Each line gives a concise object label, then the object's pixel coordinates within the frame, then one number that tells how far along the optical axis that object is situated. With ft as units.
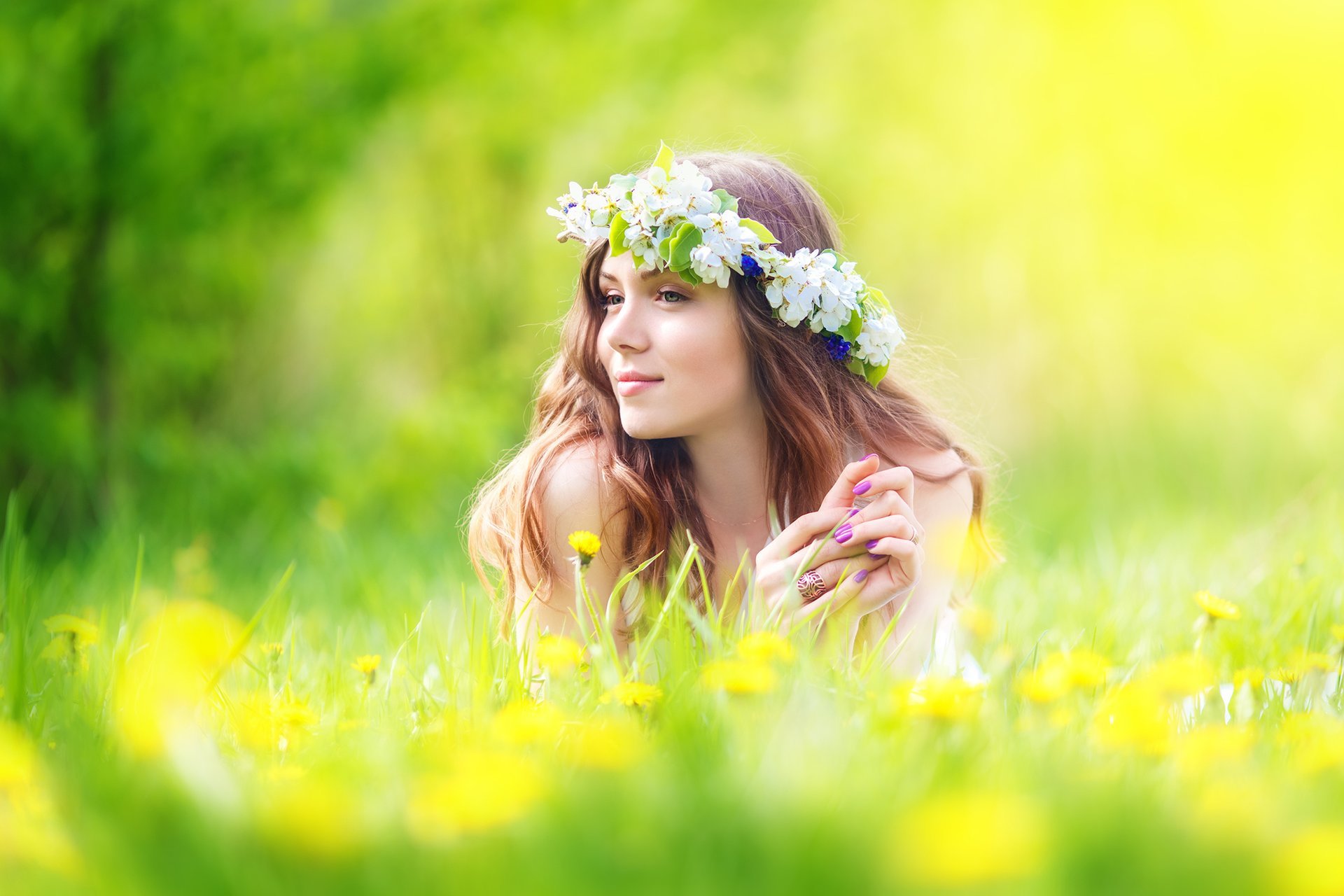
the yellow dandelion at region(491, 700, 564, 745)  11.64
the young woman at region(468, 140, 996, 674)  12.74
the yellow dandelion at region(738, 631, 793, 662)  11.90
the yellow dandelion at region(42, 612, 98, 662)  12.21
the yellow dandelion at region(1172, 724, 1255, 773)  11.55
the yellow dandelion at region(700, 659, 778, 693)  11.73
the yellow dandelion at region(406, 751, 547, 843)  8.86
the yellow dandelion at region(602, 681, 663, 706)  11.92
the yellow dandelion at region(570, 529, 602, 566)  12.27
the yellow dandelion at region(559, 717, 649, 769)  10.82
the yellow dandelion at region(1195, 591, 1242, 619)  12.30
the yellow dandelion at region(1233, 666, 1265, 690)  12.19
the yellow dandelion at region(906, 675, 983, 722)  11.58
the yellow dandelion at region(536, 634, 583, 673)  12.02
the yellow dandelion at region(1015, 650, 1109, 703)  11.73
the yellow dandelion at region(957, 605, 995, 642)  12.13
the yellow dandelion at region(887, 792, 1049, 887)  7.40
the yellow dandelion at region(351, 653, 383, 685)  12.18
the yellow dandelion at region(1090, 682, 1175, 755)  11.52
